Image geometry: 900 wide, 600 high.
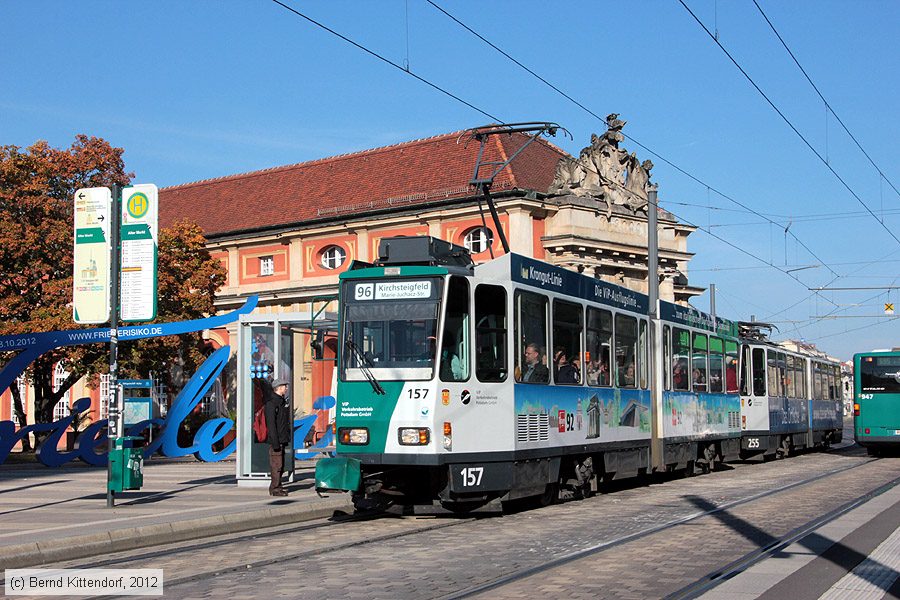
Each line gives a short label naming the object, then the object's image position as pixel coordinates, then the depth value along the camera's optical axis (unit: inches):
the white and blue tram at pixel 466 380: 581.3
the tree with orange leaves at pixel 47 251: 1587.1
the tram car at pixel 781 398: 1194.0
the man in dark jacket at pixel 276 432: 709.3
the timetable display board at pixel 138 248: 649.6
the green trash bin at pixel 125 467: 648.4
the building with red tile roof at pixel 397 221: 2063.2
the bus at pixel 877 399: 1315.2
